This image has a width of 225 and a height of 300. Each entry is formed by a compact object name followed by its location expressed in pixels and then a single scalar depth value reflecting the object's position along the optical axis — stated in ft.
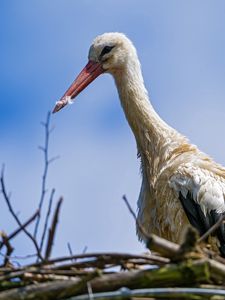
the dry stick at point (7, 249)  35.65
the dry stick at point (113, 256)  32.96
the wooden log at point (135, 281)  32.63
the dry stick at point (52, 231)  32.19
